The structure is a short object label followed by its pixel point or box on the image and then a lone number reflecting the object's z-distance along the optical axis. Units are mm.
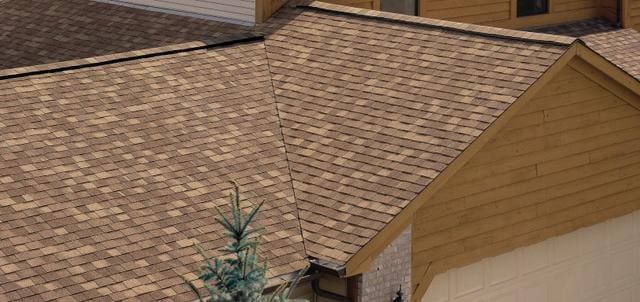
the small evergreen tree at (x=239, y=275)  8945
